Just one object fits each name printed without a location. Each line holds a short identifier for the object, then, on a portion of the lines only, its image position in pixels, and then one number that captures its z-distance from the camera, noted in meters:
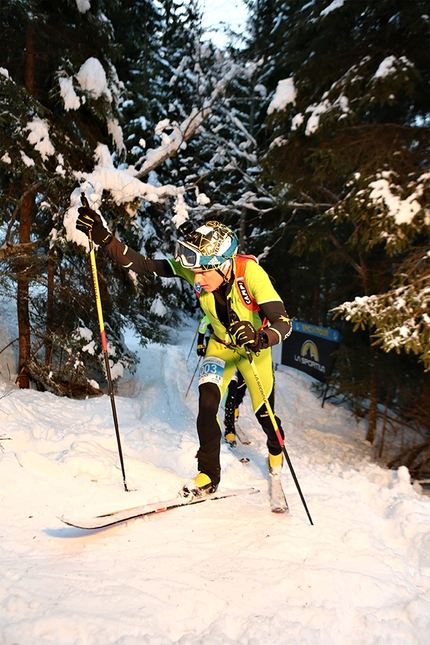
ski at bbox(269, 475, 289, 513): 3.60
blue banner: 9.84
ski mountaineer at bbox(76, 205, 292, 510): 3.44
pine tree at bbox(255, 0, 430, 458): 5.73
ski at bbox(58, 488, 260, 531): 2.74
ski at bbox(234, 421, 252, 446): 6.40
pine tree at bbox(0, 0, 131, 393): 5.90
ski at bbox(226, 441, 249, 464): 5.37
